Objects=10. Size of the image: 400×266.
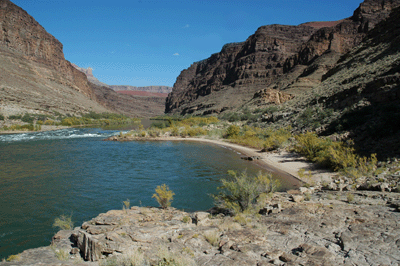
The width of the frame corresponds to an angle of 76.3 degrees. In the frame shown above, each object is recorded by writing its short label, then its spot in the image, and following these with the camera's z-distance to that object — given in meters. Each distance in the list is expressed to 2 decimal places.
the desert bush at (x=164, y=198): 8.75
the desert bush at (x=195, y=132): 38.09
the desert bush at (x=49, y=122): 51.36
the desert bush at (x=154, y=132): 36.94
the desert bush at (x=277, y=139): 21.77
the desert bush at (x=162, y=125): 44.78
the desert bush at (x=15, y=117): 45.72
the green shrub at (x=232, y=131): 32.42
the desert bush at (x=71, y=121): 55.78
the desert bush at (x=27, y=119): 46.64
